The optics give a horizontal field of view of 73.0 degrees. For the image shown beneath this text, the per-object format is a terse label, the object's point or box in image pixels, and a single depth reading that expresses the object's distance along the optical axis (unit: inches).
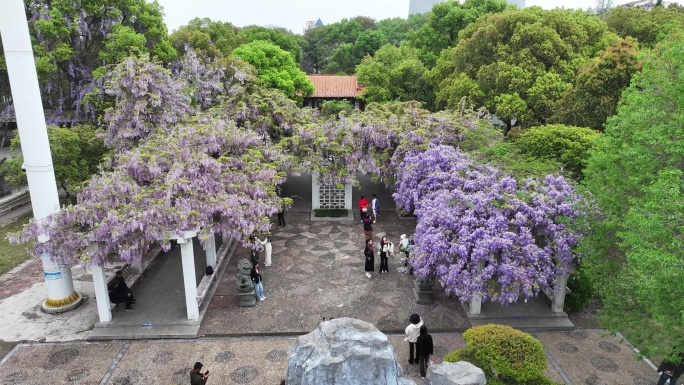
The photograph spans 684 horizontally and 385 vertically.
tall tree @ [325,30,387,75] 2069.4
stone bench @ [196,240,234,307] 516.5
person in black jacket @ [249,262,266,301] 526.7
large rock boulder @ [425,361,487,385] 265.4
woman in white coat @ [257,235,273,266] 607.8
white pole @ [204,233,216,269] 566.3
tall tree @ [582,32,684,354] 295.4
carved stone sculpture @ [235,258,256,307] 516.7
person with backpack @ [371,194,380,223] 762.4
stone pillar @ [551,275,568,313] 487.0
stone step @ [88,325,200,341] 465.4
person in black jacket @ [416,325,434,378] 396.8
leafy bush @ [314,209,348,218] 800.9
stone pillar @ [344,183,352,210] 802.8
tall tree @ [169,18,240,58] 1088.8
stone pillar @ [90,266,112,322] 463.8
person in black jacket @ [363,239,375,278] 590.6
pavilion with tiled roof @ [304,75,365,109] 1617.5
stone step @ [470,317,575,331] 488.7
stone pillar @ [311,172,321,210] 799.7
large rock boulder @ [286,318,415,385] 238.1
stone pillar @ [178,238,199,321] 462.6
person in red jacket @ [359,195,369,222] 728.1
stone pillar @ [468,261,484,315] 492.7
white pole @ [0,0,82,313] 433.4
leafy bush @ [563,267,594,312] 512.4
